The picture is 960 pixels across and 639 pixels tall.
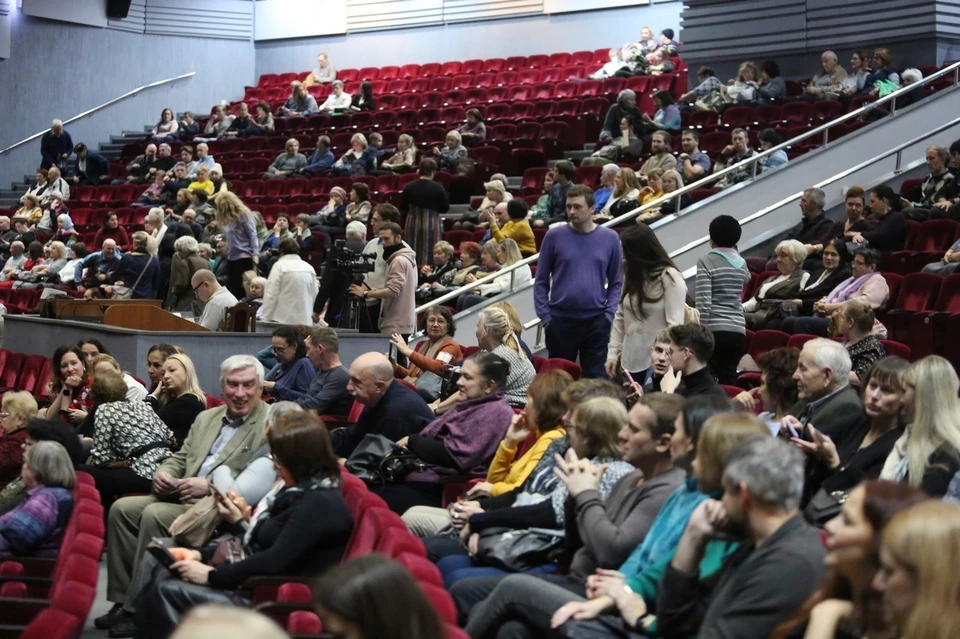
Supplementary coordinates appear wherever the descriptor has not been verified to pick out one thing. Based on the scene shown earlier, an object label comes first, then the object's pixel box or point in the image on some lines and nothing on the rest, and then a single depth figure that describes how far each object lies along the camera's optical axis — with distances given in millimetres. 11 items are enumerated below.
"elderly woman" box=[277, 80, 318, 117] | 16750
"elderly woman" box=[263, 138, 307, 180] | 14133
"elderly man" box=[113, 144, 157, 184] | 15758
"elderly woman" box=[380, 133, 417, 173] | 12961
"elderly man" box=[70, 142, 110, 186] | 16234
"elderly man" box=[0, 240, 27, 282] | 13039
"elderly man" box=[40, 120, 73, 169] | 16531
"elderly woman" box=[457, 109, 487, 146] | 13047
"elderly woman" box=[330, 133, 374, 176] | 13359
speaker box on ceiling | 18359
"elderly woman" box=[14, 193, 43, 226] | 14859
